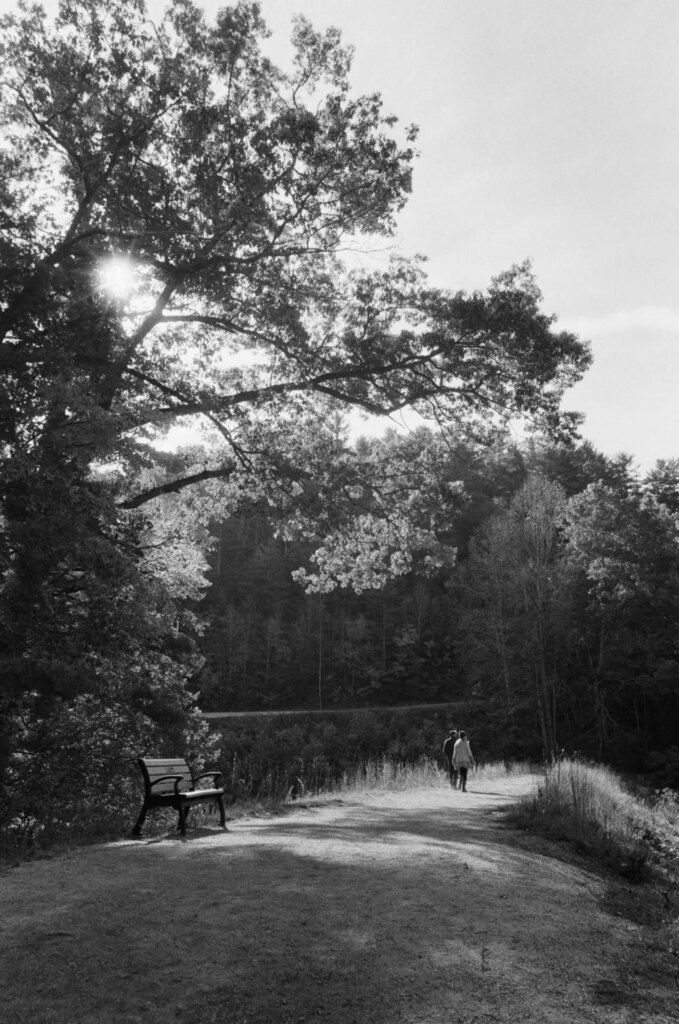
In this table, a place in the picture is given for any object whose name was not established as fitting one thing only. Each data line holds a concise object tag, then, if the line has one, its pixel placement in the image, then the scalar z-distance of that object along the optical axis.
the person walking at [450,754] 16.10
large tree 9.01
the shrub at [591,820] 7.73
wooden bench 7.79
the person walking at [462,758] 15.03
